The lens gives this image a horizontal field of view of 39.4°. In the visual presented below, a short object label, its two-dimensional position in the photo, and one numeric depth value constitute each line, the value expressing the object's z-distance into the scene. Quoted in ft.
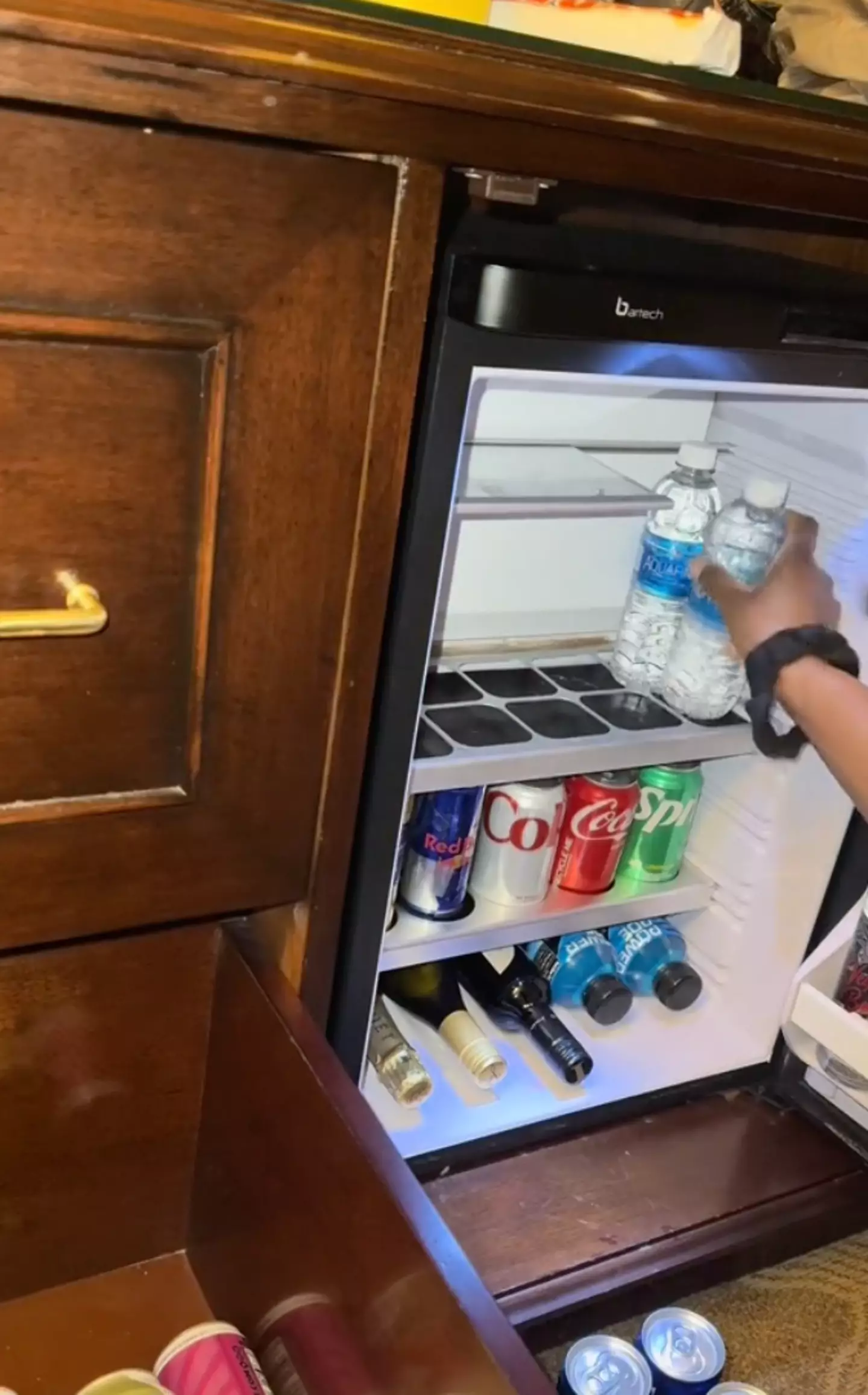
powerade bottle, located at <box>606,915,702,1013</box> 4.26
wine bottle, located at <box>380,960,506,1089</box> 3.83
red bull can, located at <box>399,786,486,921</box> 3.65
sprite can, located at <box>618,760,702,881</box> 4.16
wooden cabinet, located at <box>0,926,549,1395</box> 2.15
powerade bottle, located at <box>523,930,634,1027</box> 4.26
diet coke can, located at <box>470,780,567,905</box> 3.84
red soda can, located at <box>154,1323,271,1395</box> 2.46
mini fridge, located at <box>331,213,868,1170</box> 2.52
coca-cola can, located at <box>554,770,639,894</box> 3.97
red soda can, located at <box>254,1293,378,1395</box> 2.22
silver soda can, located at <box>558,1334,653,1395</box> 3.07
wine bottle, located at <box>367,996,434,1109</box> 3.58
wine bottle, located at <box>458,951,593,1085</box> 3.93
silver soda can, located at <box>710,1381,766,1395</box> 3.04
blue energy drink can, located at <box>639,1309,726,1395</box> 3.11
